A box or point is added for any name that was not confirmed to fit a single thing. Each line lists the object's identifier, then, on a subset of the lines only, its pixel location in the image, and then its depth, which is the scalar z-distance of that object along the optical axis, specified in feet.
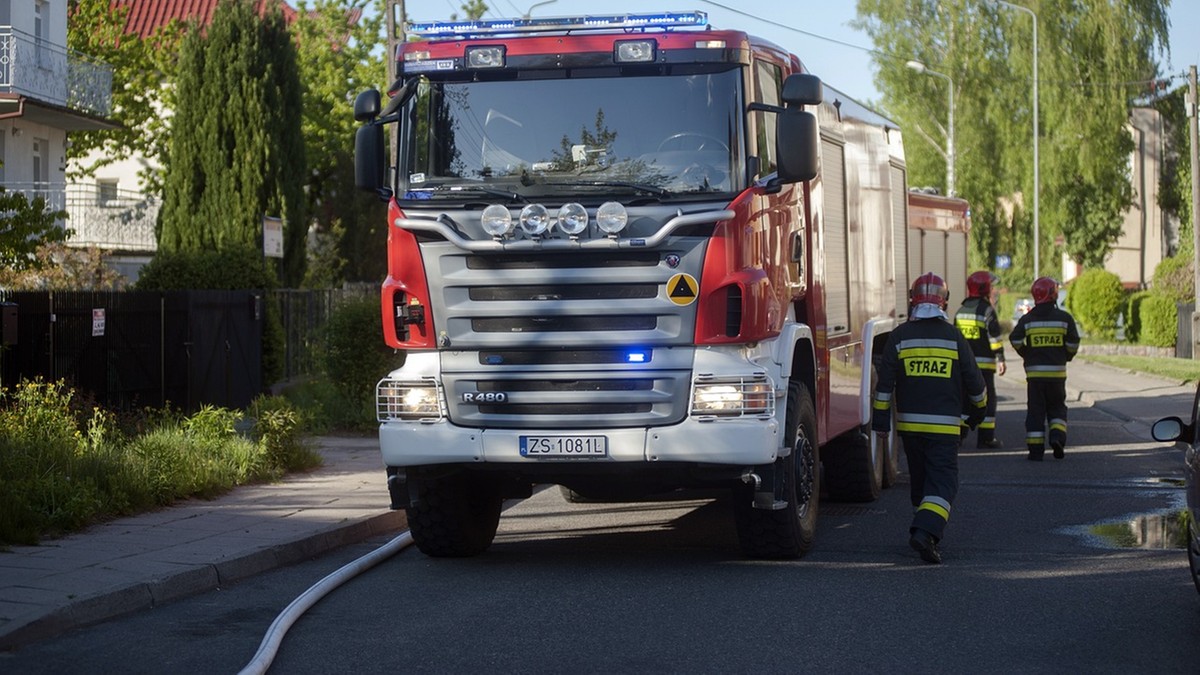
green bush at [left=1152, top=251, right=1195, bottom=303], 126.62
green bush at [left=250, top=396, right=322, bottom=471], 45.42
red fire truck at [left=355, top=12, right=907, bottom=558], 29.73
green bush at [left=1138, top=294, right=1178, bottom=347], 123.65
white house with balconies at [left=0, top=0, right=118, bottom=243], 90.79
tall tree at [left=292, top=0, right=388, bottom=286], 127.34
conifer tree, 90.63
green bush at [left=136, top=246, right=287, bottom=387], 67.82
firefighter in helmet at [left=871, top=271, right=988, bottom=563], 32.53
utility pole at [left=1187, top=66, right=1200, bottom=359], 113.60
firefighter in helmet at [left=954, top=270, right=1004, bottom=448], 55.57
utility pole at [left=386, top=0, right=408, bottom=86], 72.36
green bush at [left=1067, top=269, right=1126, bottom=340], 138.72
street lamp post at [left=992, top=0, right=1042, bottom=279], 149.07
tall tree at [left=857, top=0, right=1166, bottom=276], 173.37
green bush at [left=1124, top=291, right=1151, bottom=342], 134.41
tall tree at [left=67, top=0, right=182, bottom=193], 132.26
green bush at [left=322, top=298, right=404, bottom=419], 59.93
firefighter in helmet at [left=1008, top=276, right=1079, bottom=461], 52.75
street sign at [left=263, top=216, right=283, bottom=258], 65.41
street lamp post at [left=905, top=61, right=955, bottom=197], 178.23
